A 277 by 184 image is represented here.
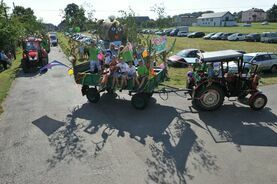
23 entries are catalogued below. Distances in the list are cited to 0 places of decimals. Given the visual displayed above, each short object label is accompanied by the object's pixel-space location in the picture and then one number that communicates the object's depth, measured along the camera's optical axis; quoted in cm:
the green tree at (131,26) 1288
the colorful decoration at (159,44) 891
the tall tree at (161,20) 1192
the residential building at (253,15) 8500
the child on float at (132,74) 716
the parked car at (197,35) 3710
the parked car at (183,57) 1407
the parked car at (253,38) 2731
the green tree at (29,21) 3060
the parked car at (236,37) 2904
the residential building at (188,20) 8560
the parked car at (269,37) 2534
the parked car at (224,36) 3152
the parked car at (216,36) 3229
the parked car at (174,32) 4242
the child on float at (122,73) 720
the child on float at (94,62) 836
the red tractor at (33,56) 1370
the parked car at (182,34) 4037
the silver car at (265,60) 1211
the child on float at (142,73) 710
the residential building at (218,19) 6669
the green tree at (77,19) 2016
